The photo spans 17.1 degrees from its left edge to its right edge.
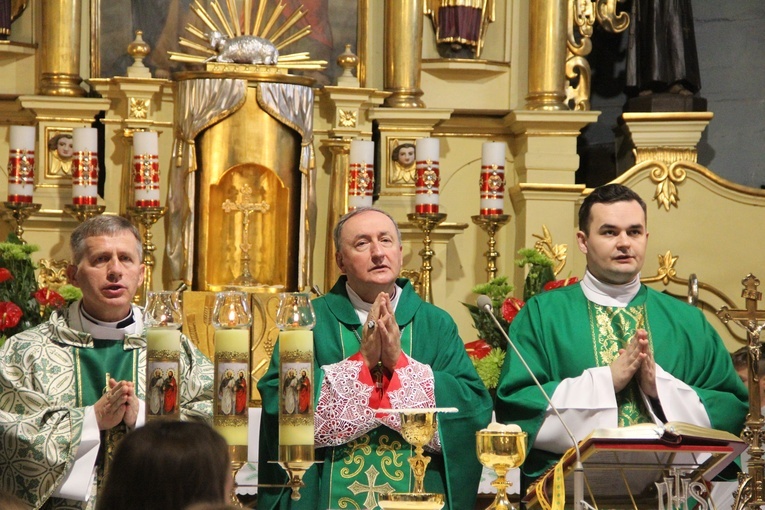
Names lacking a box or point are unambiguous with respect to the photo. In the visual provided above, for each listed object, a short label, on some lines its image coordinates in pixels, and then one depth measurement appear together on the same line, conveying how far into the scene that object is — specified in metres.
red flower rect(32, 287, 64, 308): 10.91
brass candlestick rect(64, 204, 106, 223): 13.31
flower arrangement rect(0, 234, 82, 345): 10.75
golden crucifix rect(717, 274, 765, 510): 7.82
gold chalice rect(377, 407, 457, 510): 6.94
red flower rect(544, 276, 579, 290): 11.35
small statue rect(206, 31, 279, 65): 13.91
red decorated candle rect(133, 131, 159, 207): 13.19
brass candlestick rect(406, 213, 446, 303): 13.24
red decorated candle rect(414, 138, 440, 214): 13.23
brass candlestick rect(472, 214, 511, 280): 13.51
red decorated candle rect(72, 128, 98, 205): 13.32
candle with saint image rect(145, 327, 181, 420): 6.84
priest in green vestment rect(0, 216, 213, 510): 7.62
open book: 6.89
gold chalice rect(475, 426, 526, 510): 6.90
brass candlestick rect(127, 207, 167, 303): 13.22
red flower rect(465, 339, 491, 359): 10.95
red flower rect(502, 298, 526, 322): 11.19
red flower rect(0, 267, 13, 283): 11.00
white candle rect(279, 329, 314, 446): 6.74
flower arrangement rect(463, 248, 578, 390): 10.53
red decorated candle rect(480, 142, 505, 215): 13.48
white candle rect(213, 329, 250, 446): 6.77
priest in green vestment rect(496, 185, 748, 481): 8.45
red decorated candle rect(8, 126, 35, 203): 13.26
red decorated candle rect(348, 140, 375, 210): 13.61
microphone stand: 6.57
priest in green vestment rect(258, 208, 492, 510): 8.02
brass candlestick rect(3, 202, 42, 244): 13.17
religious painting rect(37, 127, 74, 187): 14.34
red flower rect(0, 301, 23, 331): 10.69
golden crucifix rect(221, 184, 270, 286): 13.79
